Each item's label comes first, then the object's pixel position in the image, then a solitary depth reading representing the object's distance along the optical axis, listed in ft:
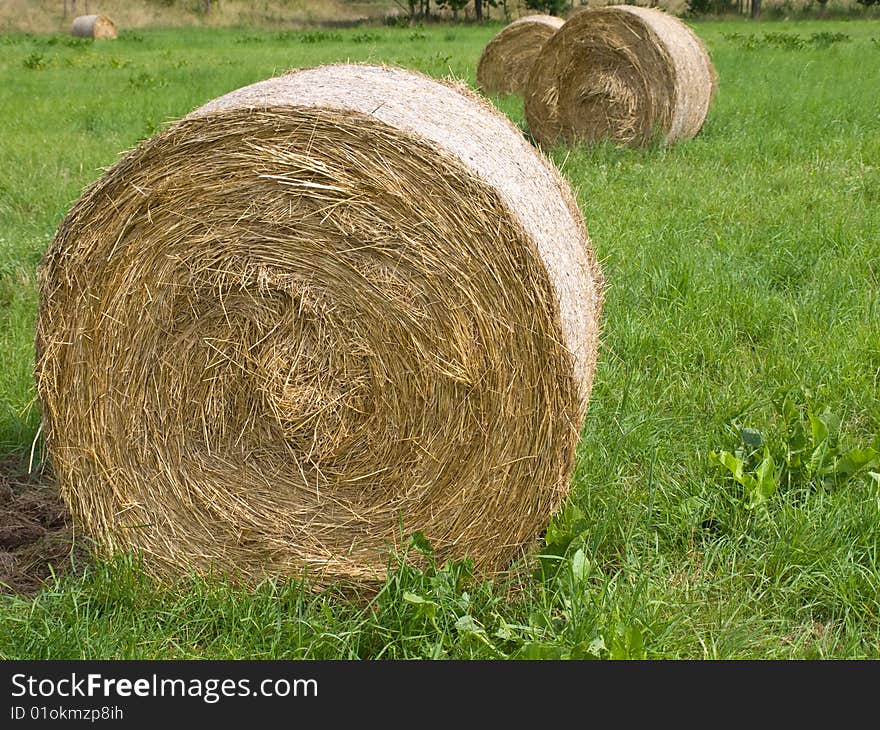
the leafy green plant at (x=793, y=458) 11.98
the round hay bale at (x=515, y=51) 47.57
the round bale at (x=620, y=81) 32.55
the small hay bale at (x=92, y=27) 94.07
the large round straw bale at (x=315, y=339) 10.11
